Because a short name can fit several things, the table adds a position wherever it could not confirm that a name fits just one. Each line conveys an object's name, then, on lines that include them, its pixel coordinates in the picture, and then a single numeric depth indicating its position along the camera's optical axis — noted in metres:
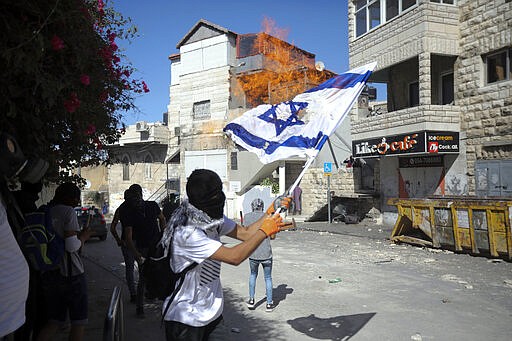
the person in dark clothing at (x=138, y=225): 6.10
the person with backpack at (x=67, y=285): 3.90
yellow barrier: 9.89
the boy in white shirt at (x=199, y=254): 2.72
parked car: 15.55
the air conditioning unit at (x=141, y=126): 35.01
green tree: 2.69
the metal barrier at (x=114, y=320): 3.09
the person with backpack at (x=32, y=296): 3.68
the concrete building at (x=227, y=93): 28.08
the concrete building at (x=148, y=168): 33.88
